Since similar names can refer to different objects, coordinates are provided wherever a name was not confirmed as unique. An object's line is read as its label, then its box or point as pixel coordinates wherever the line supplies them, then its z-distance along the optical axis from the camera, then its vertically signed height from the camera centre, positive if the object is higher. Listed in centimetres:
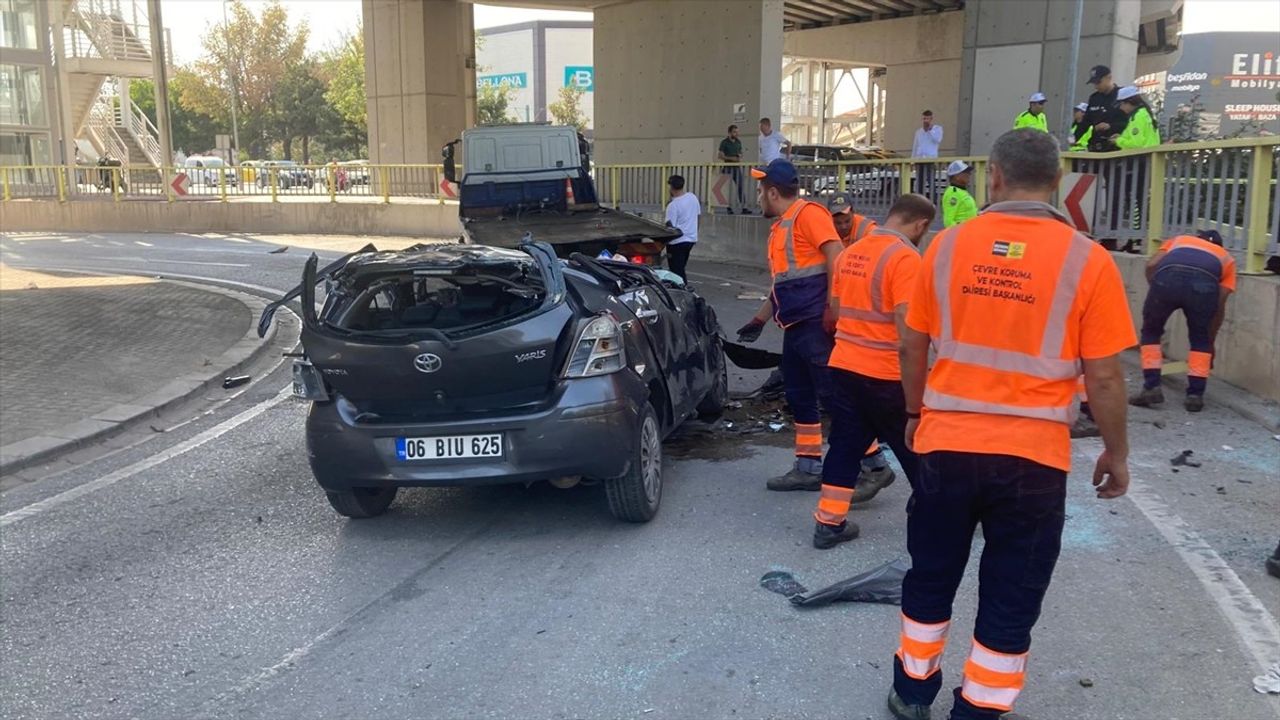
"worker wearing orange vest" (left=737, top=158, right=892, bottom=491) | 547 -62
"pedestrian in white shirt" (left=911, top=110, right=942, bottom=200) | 1945 +73
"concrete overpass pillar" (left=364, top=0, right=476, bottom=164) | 2927 +280
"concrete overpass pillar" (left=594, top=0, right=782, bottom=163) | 2366 +245
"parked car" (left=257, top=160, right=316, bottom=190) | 2664 -9
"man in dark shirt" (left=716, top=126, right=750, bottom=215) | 2041 +54
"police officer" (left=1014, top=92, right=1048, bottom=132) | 1351 +83
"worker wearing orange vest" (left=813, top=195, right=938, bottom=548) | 450 -79
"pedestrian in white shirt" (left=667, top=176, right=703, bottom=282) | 1320 -61
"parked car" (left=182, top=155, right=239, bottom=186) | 2699 -6
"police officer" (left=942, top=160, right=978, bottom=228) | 1109 -22
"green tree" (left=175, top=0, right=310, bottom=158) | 5431 +579
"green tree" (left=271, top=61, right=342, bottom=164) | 5816 +375
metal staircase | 3728 +393
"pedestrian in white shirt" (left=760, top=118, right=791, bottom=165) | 2034 +66
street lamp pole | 5197 +362
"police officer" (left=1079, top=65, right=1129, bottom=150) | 1115 +76
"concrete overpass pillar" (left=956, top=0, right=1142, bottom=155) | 2294 +287
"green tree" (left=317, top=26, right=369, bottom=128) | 5719 +492
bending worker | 721 -83
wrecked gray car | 476 -97
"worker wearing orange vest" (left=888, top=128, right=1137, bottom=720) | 282 -59
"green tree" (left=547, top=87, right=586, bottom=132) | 7494 +492
